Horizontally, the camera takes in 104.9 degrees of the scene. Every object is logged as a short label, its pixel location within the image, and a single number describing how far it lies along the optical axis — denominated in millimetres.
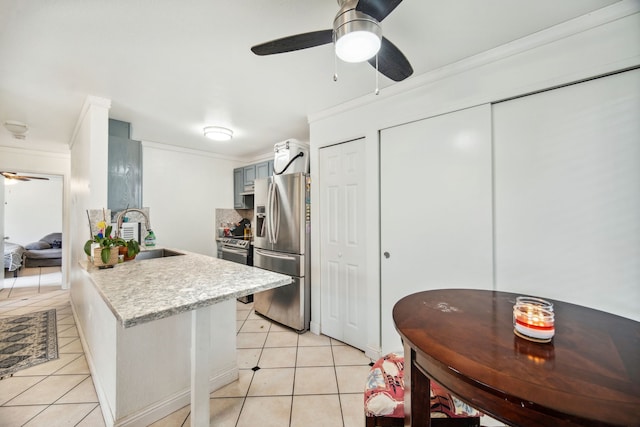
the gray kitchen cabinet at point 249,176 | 4207
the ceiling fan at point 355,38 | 977
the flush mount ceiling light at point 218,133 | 2996
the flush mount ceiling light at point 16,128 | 2771
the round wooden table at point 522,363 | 529
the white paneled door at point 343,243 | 2357
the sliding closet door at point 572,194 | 1301
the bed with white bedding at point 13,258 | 5031
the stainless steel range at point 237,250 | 3611
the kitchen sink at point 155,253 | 2527
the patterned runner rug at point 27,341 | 2096
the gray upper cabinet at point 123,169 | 2557
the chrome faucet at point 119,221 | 1976
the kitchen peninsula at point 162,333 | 1120
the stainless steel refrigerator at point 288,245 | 2732
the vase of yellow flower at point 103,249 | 1708
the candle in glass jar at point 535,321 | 745
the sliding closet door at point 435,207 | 1699
